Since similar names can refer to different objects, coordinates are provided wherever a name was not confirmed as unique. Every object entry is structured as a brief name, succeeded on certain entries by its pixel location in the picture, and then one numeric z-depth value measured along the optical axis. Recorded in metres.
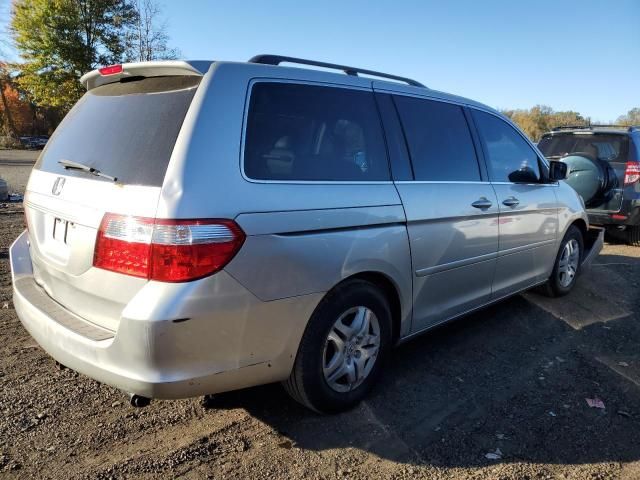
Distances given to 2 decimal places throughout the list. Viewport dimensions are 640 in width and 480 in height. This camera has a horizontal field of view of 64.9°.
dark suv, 7.29
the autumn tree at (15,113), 48.53
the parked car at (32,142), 40.53
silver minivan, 2.16
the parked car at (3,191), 9.54
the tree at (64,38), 28.44
